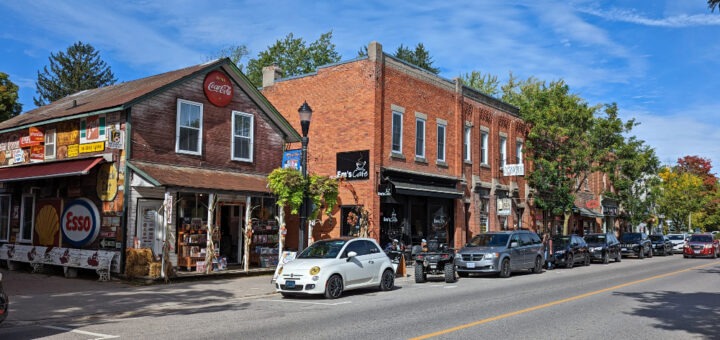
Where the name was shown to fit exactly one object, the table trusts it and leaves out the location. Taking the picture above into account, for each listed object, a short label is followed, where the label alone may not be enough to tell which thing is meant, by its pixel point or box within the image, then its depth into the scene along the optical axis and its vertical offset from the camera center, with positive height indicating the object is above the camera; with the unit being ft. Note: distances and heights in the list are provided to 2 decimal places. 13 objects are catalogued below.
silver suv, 67.62 -3.96
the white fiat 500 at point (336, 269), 46.32 -4.15
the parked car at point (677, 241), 156.46 -4.90
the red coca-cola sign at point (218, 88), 68.69 +14.81
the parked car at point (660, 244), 138.10 -5.12
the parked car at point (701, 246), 122.93 -4.84
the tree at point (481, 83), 189.88 +43.33
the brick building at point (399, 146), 82.64 +10.91
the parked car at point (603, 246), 103.09 -4.43
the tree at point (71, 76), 190.60 +44.40
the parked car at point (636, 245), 122.11 -4.77
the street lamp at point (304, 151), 54.34 +6.20
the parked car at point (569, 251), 89.04 -4.63
